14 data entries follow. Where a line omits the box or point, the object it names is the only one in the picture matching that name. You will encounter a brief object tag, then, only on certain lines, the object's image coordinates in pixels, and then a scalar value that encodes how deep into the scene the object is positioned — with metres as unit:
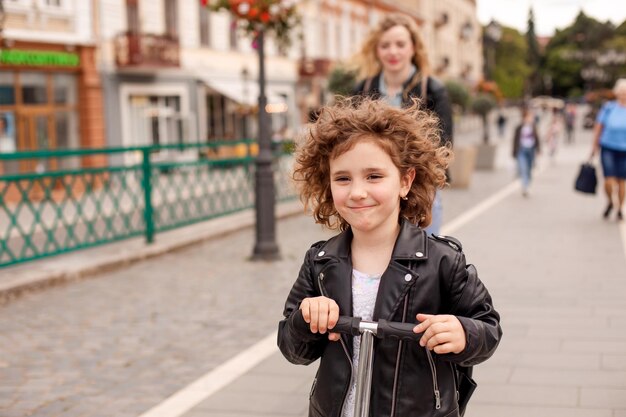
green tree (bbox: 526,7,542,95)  38.61
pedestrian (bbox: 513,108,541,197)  16.14
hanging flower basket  10.00
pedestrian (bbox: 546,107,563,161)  26.09
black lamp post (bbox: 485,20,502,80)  29.67
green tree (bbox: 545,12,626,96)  123.88
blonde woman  5.34
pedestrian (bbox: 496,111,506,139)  49.44
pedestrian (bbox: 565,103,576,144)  38.41
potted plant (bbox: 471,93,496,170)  24.14
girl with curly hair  2.34
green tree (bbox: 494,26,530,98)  97.44
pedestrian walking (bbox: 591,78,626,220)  11.05
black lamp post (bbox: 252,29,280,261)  9.55
